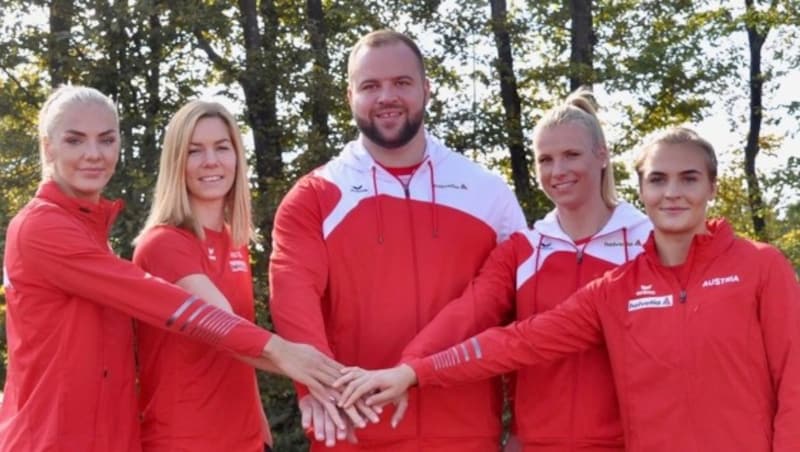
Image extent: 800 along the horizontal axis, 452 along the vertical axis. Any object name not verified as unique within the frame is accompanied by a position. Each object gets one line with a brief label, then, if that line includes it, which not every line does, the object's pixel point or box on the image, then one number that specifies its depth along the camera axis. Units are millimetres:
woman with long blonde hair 4098
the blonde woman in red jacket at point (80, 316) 3807
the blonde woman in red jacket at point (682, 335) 3613
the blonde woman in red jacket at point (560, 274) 4082
